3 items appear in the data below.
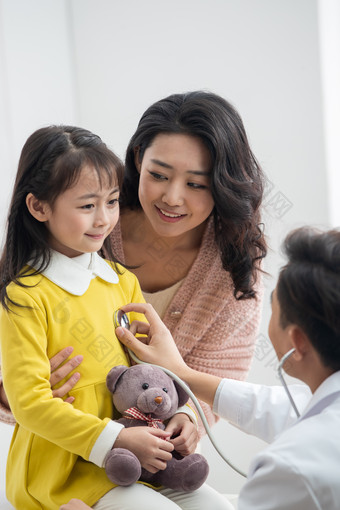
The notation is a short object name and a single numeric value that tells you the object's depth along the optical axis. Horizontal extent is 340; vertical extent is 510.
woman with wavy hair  2.26
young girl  1.95
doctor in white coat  1.76
